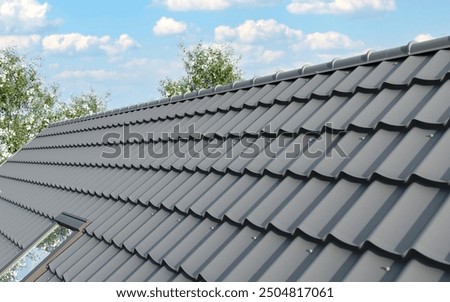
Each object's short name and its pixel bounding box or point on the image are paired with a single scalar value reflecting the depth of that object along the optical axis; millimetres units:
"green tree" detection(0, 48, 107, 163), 27033
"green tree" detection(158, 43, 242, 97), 32969
